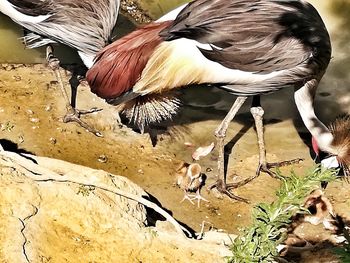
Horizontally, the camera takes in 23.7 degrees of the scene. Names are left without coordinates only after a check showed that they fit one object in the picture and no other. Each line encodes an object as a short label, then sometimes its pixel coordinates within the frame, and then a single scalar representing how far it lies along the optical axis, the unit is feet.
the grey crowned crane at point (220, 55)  14.88
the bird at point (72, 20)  16.35
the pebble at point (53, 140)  16.40
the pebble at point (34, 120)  16.84
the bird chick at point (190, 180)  15.66
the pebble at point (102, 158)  16.17
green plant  10.86
